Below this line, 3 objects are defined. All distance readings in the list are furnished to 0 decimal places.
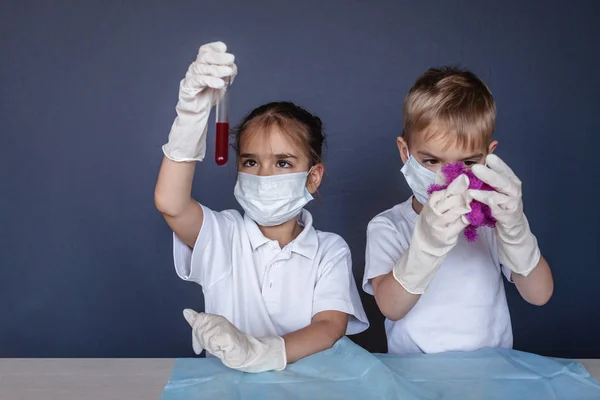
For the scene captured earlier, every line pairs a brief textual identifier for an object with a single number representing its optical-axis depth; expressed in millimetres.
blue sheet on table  1296
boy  1381
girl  1673
